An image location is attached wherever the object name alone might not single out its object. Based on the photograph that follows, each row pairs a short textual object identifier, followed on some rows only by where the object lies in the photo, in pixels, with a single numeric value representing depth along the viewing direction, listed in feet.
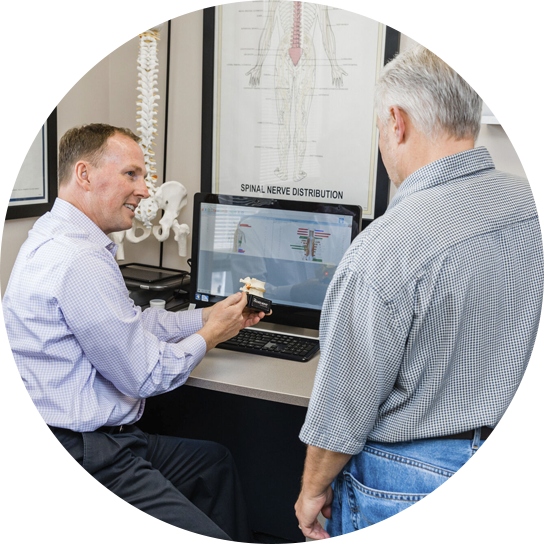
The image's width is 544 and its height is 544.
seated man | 4.43
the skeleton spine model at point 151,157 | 7.04
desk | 7.29
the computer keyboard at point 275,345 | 5.70
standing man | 3.20
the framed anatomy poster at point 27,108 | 6.52
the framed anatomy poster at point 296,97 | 6.68
